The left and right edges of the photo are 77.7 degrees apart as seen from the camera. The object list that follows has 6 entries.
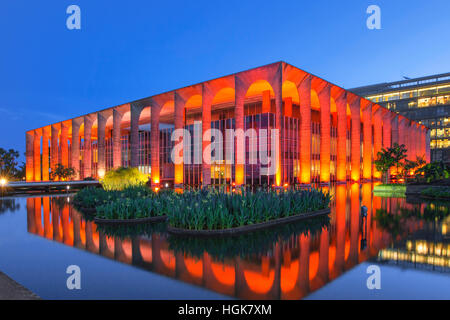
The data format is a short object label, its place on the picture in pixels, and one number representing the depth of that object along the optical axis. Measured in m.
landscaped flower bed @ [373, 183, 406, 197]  23.16
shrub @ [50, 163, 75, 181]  46.20
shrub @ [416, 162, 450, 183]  24.92
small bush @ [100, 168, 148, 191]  19.55
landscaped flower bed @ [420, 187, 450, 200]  18.78
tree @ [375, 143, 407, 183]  26.58
